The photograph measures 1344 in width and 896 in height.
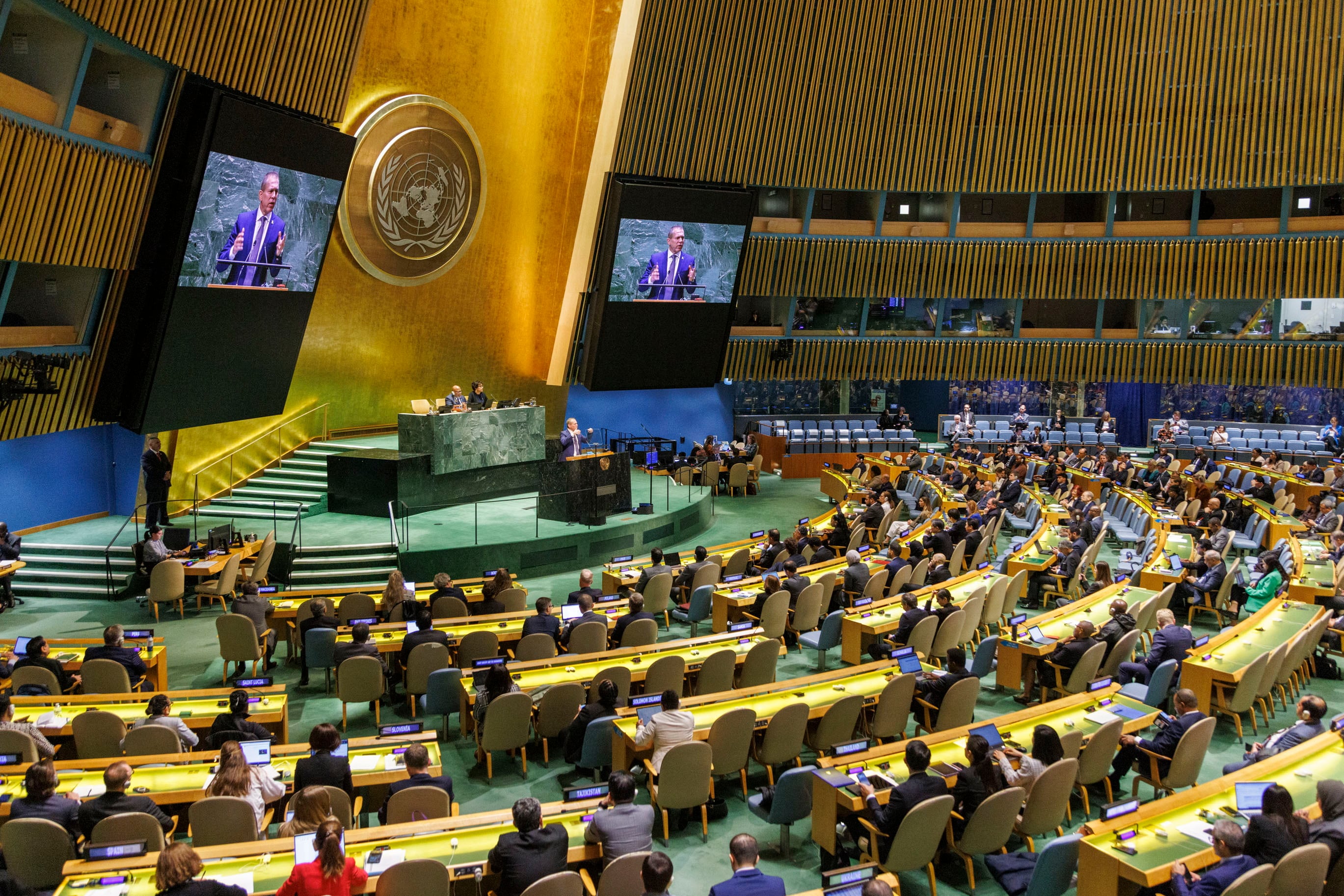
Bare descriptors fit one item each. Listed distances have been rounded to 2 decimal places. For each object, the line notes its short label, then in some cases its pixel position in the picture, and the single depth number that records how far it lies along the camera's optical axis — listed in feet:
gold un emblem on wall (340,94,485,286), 59.82
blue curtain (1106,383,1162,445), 97.45
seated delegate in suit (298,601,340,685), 31.53
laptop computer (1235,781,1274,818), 18.56
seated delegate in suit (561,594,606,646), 31.53
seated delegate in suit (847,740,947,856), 18.95
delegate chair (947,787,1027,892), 19.47
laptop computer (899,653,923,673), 26.76
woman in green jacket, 38.42
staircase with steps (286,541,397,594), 43.88
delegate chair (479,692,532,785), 24.61
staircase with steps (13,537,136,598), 43.65
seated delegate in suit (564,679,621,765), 24.56
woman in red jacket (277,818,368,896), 15.14
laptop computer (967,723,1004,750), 22.08
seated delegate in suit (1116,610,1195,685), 29.01
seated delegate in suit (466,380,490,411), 57.77
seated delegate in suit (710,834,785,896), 15.78
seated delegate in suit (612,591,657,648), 31.72
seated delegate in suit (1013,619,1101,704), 29.27
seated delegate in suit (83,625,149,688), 27.63
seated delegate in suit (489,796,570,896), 16.56
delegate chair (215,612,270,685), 32.01
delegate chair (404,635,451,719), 28.73
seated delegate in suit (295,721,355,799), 19.72
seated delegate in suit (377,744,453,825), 19.35
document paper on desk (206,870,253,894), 16.11
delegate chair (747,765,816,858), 20.92
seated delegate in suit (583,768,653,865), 17.56
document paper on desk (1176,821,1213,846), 17.99
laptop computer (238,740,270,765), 20.06
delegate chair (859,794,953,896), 18.67
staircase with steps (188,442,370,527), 53.16
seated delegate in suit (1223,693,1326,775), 22.75
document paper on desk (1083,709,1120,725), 24.02
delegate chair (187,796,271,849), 18.22
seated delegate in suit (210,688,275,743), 22.34
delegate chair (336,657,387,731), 28.04
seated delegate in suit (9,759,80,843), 17.92
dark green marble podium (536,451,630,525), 51.72
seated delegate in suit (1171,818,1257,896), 16.11
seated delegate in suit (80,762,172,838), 18.02
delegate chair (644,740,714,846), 21.52
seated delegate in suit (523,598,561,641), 30.60
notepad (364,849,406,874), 16.61
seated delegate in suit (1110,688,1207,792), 23.09
